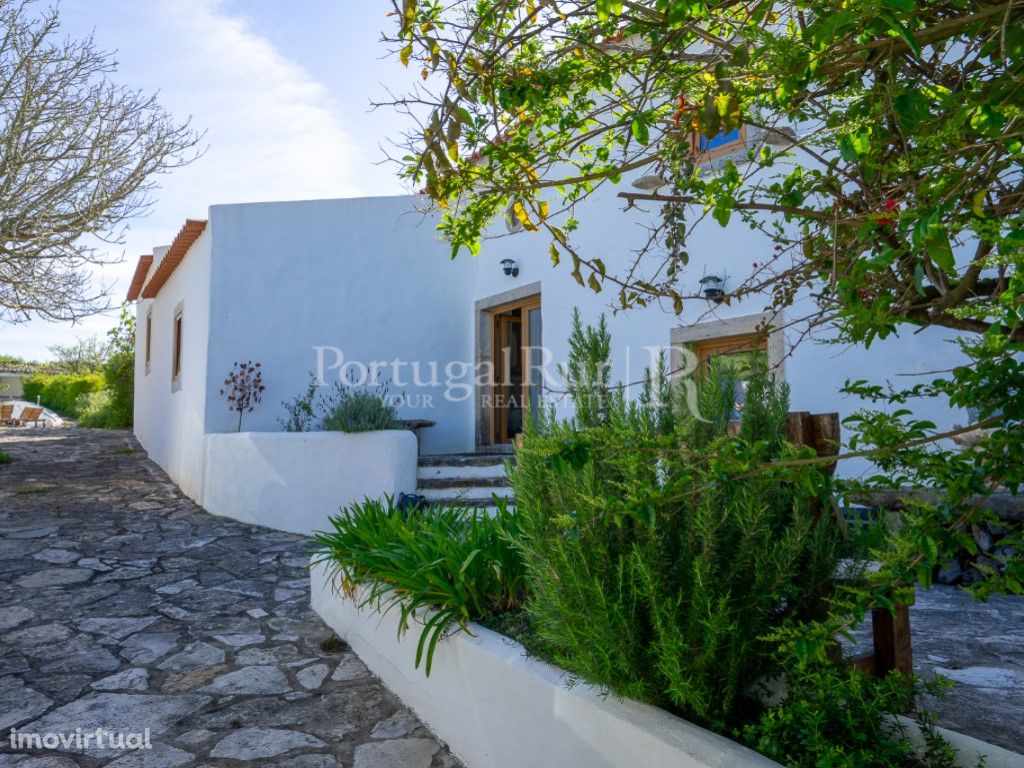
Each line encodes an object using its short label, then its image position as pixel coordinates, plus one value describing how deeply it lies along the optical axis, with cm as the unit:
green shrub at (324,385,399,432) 800
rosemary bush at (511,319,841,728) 227
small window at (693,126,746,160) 644
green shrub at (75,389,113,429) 1912
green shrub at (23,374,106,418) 2417
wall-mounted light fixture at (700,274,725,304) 657
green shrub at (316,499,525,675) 340
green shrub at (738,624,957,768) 195
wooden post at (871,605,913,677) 248
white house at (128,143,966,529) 873
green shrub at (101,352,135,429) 1791
